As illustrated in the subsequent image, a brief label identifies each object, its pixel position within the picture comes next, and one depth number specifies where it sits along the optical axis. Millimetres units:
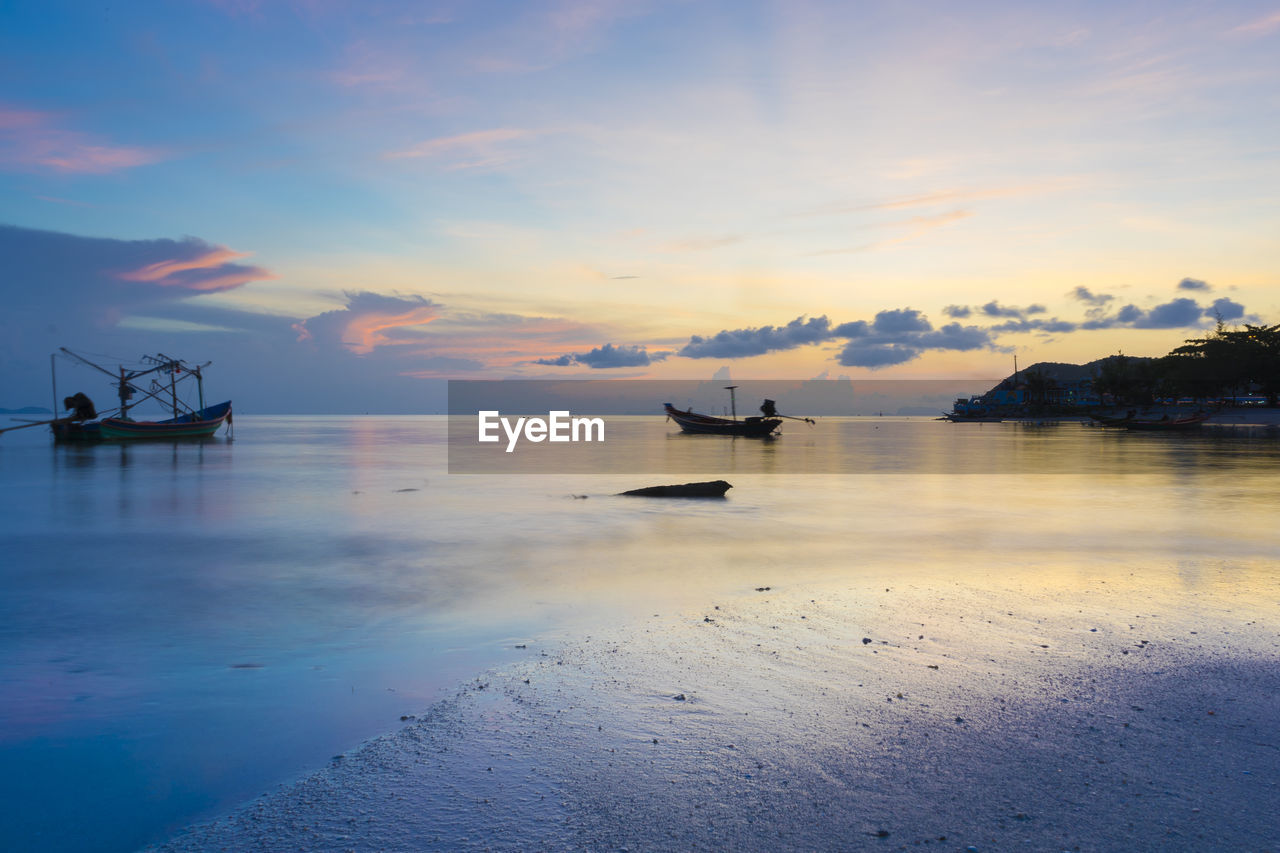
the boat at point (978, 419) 181625
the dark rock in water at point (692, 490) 23547
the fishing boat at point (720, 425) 91938
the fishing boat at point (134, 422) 65500
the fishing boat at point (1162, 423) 86750
